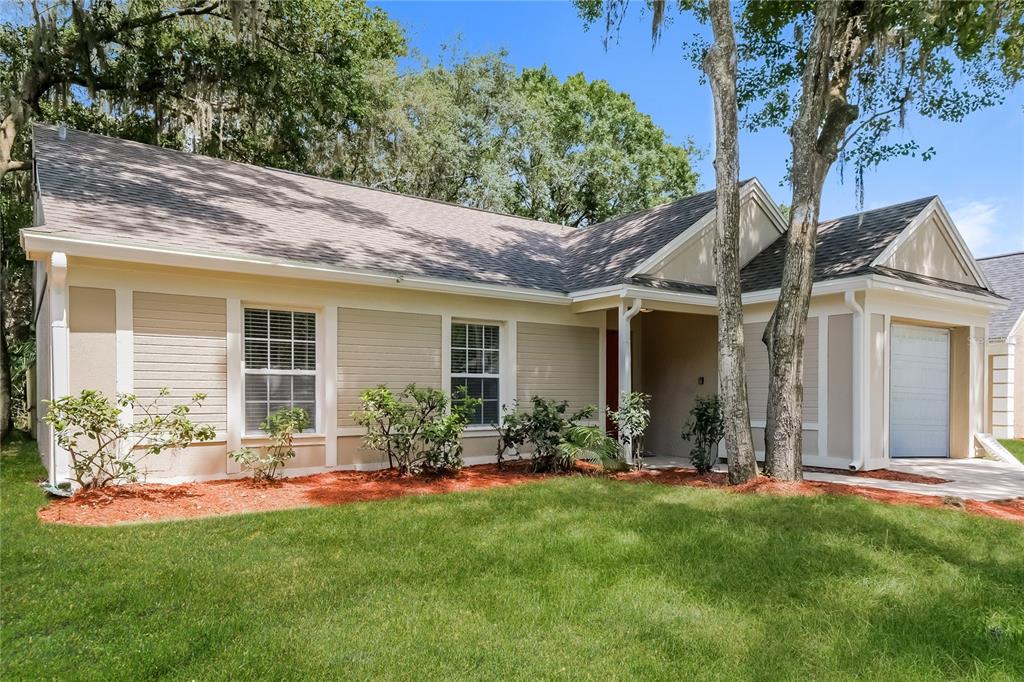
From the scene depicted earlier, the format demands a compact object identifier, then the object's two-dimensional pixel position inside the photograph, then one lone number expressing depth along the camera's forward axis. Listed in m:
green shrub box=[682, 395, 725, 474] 8.78
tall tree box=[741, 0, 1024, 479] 7.50
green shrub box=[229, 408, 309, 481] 7.45
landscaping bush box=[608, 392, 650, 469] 8.80
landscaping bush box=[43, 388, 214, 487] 6.20
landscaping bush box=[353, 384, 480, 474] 7.95
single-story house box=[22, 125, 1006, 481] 7.13
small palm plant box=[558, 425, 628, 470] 8.72
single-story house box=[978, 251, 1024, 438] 15.24
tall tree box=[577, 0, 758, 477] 7.61
